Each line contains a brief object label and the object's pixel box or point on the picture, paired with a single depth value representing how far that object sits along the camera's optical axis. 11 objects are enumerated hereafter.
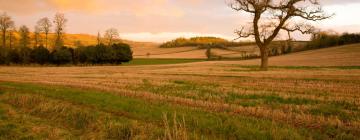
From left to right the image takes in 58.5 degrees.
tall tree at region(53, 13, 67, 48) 76.88
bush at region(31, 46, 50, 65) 70.75
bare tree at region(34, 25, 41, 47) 83.25
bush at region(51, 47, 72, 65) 70.62
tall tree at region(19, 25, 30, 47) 79.53
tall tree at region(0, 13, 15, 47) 78.62
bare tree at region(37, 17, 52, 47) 80.12
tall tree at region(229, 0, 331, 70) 34.29
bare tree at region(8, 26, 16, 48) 80.89
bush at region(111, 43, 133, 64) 76.88
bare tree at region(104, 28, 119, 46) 91.34
